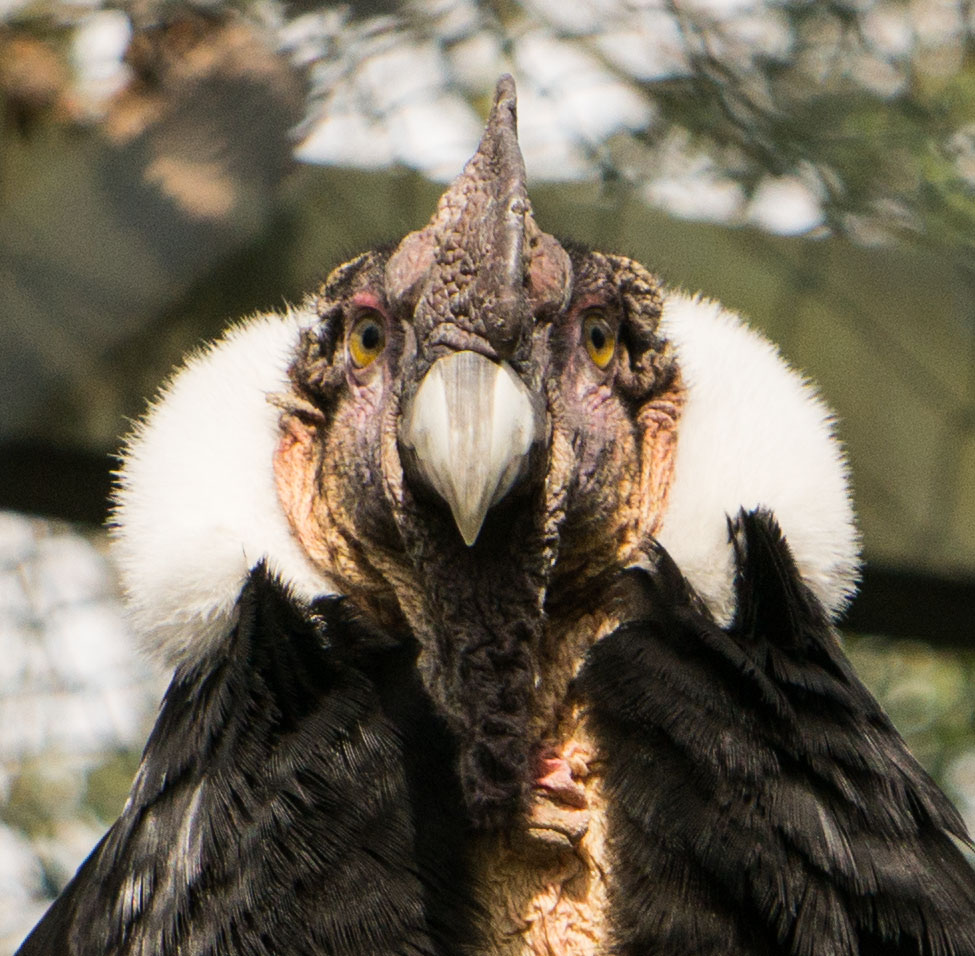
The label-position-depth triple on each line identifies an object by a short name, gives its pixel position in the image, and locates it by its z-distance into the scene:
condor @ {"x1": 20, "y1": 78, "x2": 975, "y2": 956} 4.79
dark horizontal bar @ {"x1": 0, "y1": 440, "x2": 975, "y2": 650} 4.97
